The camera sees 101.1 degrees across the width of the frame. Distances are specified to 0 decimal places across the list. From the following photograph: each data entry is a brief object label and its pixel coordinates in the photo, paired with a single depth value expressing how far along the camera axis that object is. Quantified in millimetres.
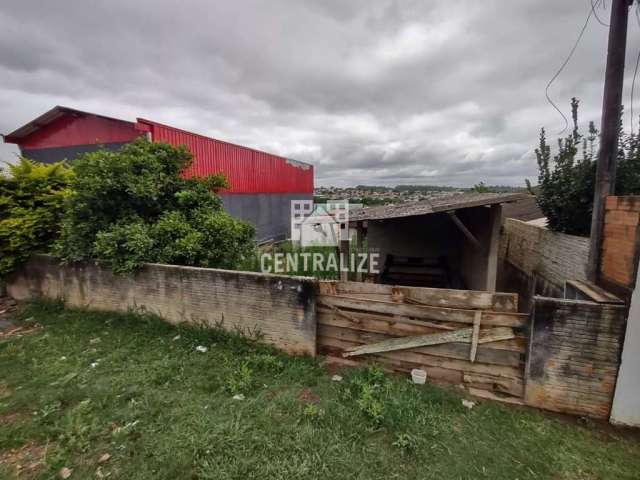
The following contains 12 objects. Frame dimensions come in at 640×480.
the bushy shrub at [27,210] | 4941
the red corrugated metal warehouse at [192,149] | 7387
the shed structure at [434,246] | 5039
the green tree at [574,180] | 3256
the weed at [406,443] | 2152
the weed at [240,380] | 2828
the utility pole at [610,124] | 2697
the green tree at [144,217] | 4125
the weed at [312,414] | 2451
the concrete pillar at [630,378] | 2289
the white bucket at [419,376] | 2920
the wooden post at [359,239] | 5314
